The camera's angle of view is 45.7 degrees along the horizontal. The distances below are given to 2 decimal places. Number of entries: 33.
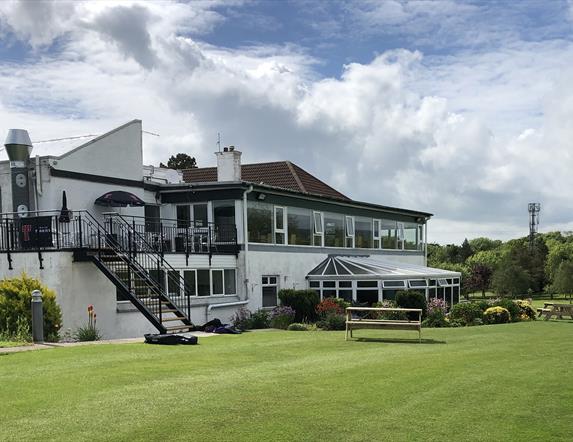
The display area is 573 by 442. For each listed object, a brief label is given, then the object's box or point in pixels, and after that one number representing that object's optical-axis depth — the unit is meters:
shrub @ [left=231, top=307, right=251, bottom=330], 23.00
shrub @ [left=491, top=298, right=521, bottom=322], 25.81
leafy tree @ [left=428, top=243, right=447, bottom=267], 103.29
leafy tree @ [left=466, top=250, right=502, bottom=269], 98.36
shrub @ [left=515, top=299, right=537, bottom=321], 26.58
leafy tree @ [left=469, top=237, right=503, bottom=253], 132.93
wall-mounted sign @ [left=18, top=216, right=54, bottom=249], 19.12
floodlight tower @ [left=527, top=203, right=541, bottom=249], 105.58
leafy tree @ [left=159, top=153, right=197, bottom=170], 59.81
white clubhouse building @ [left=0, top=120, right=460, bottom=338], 19.25
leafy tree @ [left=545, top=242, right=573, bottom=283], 81.31
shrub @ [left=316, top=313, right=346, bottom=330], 21.78
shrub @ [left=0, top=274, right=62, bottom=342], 16.64
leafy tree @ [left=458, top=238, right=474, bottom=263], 113.59
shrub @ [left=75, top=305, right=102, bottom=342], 17.23
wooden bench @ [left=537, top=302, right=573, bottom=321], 26.84
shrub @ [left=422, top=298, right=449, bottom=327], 23.56
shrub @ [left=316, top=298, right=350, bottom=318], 24.62
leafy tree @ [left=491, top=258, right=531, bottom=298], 70.69
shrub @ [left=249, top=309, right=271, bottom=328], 23.09
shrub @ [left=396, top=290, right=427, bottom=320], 25.44
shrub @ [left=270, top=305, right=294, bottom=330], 23.09
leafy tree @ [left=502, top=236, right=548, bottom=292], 80.06
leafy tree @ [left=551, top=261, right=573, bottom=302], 71.50
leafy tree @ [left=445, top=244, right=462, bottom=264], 110.38
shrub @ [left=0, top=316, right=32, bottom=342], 15.51
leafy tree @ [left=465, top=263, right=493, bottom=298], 77.12
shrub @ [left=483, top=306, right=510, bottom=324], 24.83
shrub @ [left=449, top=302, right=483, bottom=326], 24.33
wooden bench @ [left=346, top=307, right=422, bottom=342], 16.62
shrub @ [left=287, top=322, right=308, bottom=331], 21.89
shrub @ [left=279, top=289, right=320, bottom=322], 25.41
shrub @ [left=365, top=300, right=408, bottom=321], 23.62
